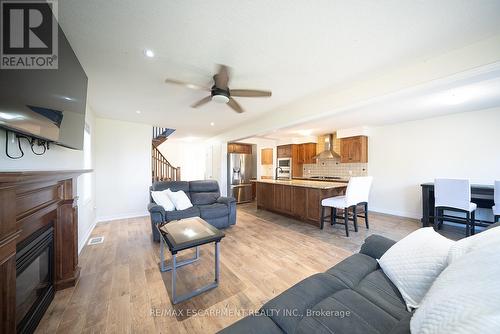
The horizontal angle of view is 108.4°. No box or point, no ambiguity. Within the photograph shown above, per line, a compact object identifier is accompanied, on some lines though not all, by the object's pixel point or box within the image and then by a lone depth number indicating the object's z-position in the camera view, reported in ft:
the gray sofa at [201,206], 9.86
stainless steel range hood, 18.76
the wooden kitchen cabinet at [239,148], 21.99
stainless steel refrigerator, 20.67
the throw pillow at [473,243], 2.69
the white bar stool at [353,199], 10.70
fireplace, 3.17
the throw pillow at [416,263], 3.31
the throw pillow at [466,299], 1.70
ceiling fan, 7.16
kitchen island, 12.36
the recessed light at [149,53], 6.05
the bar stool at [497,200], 9.17
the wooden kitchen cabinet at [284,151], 22.17
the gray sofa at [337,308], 2.58
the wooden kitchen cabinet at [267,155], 24.16
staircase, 18.30
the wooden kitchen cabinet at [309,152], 21.39
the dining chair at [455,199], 9.93
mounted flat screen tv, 3.38
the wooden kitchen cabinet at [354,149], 16.89
